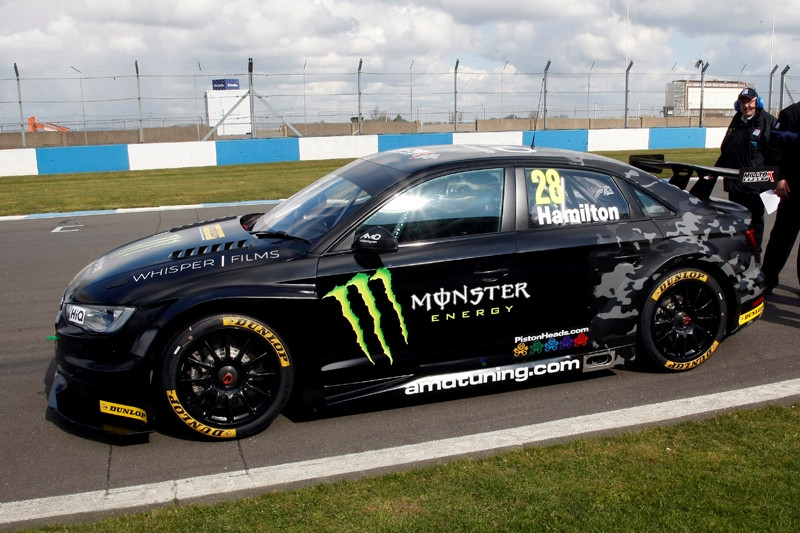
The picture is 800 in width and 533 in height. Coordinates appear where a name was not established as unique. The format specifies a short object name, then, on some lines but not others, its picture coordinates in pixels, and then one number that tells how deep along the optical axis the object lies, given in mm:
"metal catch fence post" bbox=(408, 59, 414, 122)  23594
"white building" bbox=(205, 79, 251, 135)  22734
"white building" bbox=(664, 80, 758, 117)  30516
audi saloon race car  3949
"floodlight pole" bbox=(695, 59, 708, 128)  23945
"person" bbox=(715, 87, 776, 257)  6668
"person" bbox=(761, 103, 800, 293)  6359
